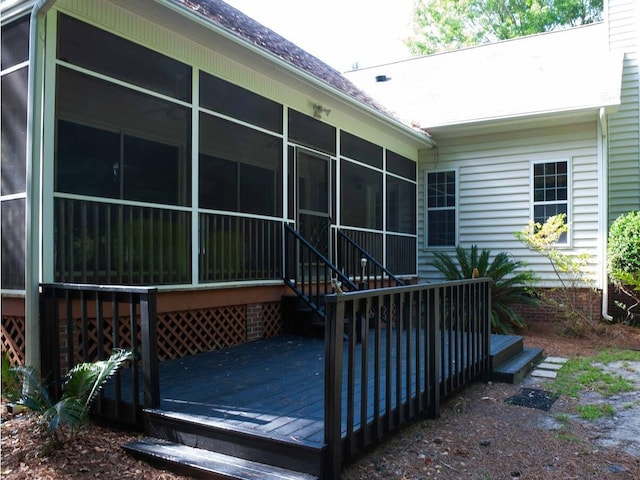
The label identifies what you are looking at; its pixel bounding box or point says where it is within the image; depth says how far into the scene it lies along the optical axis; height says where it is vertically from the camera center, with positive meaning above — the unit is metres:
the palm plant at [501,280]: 9.02 -0.75
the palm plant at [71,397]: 3.15 -1.05
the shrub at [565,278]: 8.92 -0.72
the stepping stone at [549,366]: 6.28 -1.58
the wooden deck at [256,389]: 3.16 -1.20
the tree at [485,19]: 21.61 +9.75
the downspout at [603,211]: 9.24 +0.52
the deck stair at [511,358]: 5.50 -1.44
